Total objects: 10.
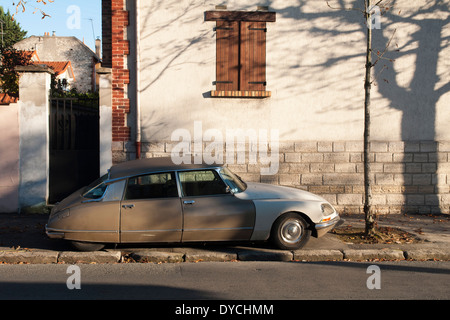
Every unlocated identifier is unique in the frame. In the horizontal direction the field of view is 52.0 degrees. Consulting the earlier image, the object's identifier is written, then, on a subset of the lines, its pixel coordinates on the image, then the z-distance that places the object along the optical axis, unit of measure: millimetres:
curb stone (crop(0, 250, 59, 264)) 6875
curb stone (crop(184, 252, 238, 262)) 6965
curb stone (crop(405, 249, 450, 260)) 7145
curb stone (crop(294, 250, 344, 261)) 7055
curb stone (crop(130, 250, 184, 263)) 6922
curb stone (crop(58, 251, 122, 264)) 6891
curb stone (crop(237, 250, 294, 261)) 7020
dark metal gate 10578
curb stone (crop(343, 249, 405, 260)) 7113
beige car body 6938
